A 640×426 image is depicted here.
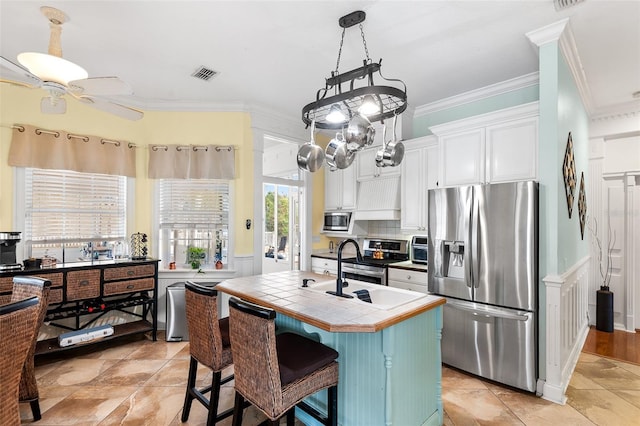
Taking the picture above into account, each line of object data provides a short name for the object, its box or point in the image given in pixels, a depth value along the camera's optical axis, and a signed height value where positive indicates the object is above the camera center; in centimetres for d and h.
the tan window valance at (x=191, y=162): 418 +71
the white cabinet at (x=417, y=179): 389 +47
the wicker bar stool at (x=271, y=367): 161 -80
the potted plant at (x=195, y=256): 427 -51
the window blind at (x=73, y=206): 354 +12
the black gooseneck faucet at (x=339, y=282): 223 -45
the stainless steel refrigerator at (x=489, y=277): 270 -53
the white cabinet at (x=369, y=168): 443 +71
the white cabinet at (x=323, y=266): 469 -72
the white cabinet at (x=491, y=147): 294 +69
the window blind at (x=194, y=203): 428 +18
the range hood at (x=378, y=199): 433 +25
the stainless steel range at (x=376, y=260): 400 -56
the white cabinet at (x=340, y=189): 484 +43
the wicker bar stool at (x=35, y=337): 229 -86
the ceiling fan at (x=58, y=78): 199 +89
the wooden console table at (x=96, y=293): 322 -81
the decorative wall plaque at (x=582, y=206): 364 +15
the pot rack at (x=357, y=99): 190 +74
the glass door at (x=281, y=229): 530 -20
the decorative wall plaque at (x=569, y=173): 292 +42
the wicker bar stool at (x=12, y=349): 165 -69
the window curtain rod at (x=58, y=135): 338 +91
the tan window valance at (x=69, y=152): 339 +72
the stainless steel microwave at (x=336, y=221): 486 -5
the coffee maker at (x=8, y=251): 304 -33
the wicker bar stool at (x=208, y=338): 205 -79
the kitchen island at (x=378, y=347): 183 -81
